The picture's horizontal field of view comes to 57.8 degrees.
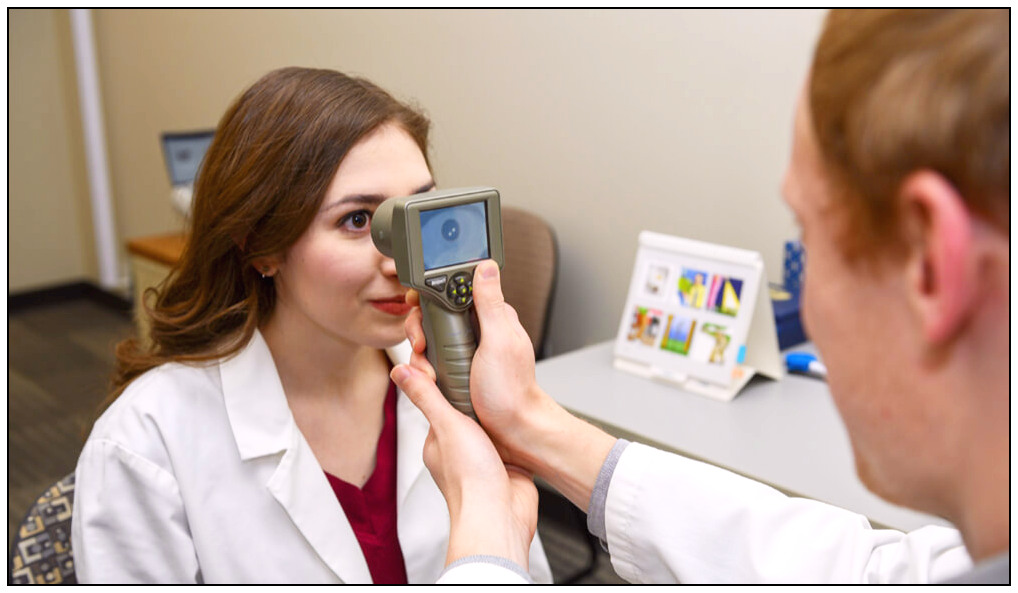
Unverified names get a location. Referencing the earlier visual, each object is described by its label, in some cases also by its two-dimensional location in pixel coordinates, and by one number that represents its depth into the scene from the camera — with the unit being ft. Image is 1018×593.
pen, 5.93
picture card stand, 5.72
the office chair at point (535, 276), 7.89
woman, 3.76
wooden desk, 9.21
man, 1.46
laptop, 10.36
